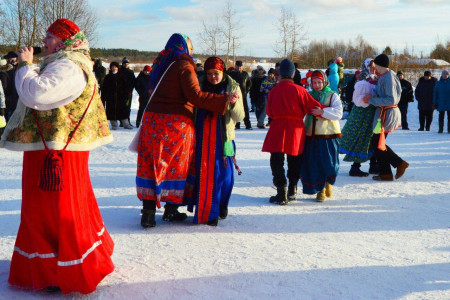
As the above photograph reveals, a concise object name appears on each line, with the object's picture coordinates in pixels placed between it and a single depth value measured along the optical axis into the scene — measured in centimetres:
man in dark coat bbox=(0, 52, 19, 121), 1095
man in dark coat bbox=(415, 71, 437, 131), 1487
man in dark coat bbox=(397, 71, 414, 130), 1509
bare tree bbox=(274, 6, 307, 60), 2673
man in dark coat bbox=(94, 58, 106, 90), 1362
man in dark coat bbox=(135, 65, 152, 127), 1296
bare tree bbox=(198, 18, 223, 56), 2700
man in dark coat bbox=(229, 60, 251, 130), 1326
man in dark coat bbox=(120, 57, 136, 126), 1288
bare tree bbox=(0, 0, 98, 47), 2162
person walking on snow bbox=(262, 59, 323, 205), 557
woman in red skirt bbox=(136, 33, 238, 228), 436
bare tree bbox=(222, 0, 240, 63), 2698
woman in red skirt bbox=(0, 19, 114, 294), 302
